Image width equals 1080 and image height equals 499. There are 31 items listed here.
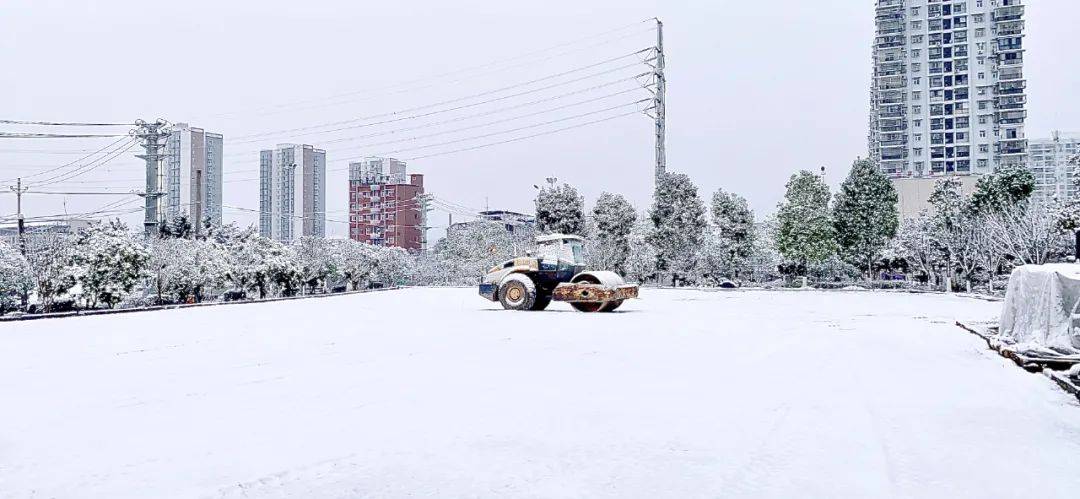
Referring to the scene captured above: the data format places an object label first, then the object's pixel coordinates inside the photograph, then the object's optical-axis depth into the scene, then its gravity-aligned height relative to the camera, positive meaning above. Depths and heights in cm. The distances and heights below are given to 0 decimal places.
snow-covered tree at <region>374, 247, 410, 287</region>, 5603 -79
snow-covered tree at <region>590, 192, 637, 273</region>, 5353 +203
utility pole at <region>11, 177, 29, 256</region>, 3216 +204
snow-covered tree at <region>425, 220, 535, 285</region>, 6062 +36
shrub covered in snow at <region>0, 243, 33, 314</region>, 2698 -79
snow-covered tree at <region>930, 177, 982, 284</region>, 4072 +148
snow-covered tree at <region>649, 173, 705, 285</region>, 4950 +227
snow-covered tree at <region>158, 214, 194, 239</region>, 4939 +199
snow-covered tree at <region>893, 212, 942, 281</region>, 4462 +74
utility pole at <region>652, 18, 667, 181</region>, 4653 +935
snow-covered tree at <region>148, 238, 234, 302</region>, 3159 -51
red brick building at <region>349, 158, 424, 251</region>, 9925 +714
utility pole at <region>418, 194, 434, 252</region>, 6388 +355
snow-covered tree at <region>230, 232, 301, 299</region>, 3575 -44
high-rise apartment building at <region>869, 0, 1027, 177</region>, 8194 +1927
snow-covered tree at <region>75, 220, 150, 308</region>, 2684 -27
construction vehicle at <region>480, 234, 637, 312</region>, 2112 -71
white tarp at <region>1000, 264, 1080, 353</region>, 982 -63
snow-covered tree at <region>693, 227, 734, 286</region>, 5122 -47
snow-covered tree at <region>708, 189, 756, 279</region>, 5050 +205
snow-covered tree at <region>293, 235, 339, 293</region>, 4791 -32
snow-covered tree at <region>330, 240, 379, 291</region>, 5272 -54
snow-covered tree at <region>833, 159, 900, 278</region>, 4631 +275
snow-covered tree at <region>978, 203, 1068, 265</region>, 3412 +112
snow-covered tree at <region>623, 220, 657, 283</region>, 5312 -42
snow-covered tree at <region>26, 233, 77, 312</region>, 2658 -54
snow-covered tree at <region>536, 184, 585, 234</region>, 5397 +343
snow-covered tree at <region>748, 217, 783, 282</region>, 6162 +1
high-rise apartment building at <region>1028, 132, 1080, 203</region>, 14288 +2018
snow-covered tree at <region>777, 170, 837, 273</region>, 4612 +214
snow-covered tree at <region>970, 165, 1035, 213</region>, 4188 +382
